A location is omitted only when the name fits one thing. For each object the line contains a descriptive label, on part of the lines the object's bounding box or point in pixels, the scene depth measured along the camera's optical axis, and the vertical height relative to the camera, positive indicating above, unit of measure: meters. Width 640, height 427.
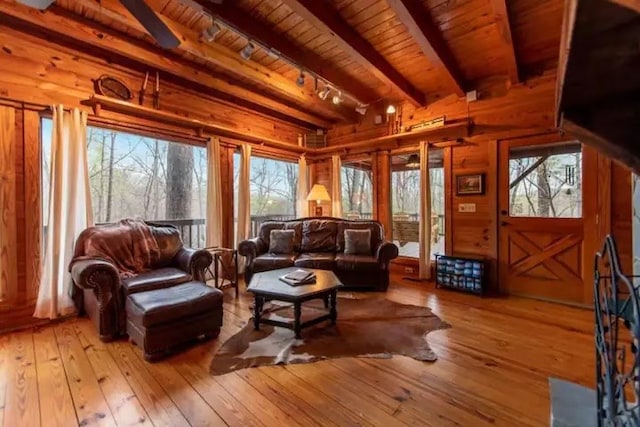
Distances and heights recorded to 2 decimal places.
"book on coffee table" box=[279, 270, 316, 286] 2.82 -0.66
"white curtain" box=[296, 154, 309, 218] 5.80 +0.39
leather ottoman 2.27 -0.85
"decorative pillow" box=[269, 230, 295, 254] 4.52 -0.48
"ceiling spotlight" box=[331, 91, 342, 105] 4.27 +1.64
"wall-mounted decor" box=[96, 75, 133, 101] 3.42 +1.43
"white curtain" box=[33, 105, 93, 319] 2.99 +0.05
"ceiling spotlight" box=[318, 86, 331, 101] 4.15 +1.64
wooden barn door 3.60 -0.15
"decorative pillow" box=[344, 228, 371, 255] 4.45 -0.48
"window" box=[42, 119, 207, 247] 3.91 +0.44
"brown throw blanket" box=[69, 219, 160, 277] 2.97 -0.36
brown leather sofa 4.12 -0.65
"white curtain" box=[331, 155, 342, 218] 5.71 +0.43
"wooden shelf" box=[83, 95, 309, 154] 3.36 +1.19
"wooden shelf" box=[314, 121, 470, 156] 4.36 +1.16
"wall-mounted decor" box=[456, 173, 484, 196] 4.26 +0.36
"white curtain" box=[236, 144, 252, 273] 4.75 +0.18
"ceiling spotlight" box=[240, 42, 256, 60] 3.04 +1.62
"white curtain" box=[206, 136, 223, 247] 4.36 +0.20
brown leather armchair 2.57 -0.64
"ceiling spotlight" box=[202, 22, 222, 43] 2.68 +1.62
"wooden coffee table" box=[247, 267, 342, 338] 2.58 -0.72
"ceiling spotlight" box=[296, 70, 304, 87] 3.61 +1.59
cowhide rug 2.31 -1.12
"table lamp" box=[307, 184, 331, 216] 5.21 +0.28
